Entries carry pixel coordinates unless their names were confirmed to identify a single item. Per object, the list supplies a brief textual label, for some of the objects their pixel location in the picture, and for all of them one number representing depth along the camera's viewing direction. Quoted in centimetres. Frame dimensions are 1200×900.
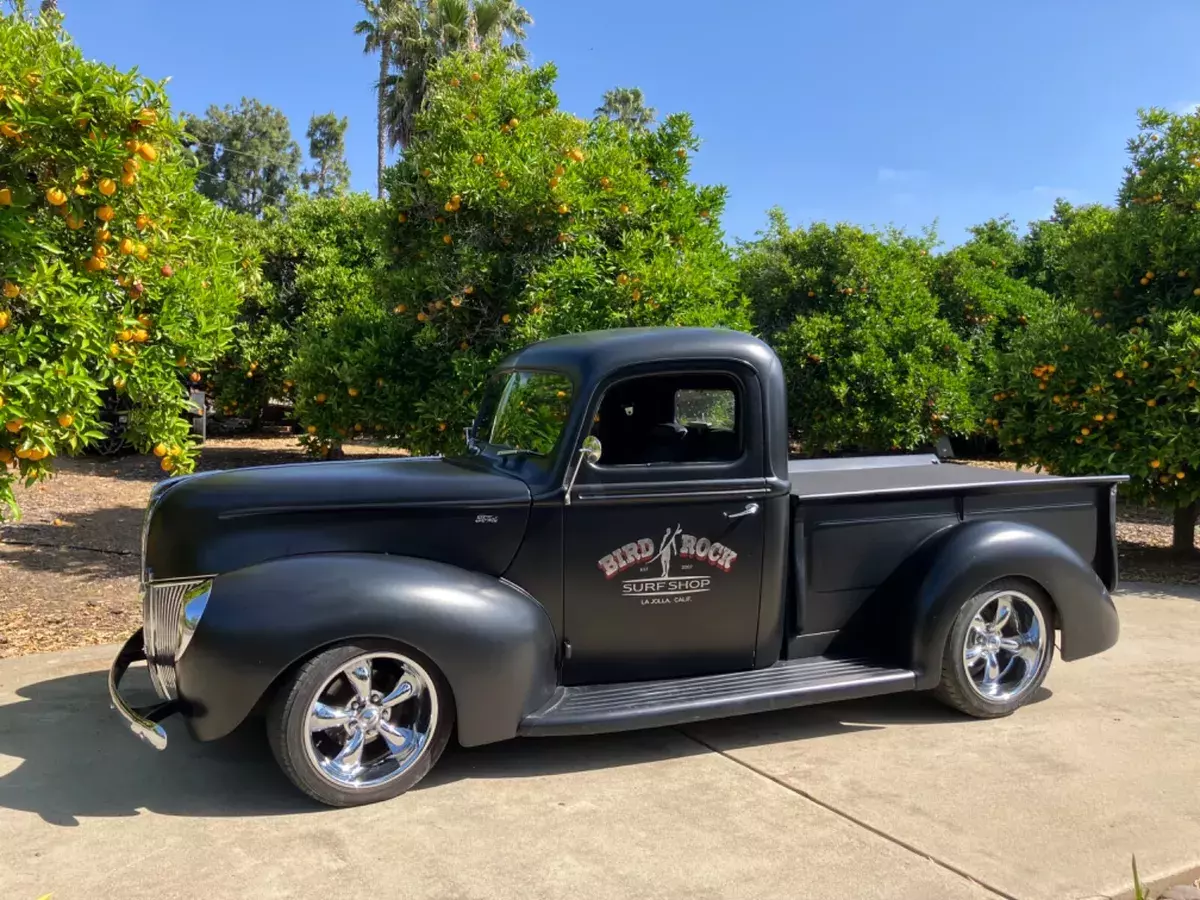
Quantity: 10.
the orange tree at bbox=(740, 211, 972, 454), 1250
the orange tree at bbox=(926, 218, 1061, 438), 1549
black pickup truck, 345
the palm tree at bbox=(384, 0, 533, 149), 2548
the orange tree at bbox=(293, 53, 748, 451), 705
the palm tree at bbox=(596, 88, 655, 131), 4322
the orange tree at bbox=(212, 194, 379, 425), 1366
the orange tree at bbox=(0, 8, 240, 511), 416
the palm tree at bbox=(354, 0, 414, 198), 2778
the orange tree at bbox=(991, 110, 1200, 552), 722
